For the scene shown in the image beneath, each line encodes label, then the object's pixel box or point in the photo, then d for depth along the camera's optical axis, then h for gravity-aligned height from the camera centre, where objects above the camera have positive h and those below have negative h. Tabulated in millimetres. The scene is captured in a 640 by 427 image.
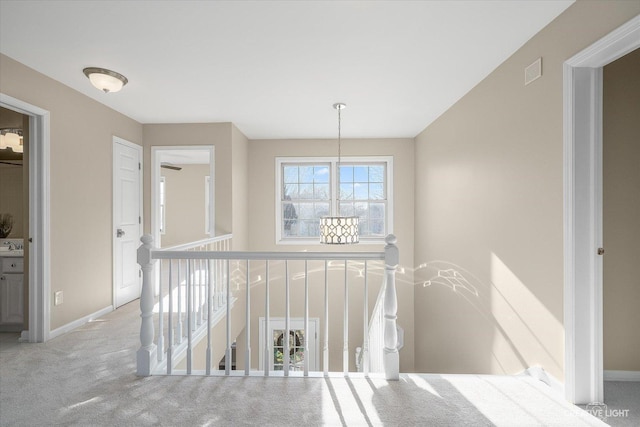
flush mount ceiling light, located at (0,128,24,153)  3471 +760
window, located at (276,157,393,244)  5875 +308
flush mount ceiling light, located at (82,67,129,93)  2951 +1194
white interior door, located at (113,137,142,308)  4207 -64
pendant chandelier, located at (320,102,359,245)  3361 -173
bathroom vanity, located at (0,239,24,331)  3334 -741
